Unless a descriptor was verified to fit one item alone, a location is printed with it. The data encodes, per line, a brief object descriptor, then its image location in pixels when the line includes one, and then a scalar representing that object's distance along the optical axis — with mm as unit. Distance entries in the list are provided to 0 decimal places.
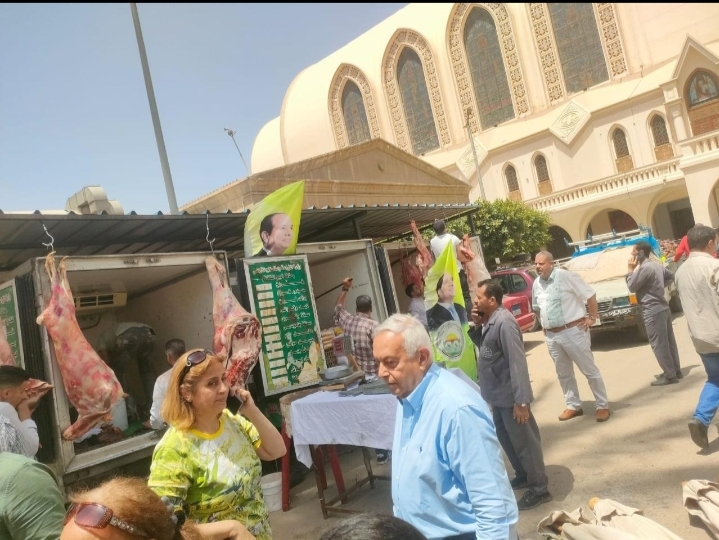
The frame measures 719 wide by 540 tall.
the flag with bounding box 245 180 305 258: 6219
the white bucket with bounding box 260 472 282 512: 5219
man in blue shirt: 1947
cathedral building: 24203
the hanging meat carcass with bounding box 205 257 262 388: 5512
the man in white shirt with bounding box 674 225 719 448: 4367
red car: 12688
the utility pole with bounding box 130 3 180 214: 8914
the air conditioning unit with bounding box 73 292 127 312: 6461
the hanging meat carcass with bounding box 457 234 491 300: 8188
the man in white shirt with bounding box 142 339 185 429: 5152
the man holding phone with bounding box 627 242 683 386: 6754
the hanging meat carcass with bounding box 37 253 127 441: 4543
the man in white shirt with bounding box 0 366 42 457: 2928
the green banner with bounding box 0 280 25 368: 4637
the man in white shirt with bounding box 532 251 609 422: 5863
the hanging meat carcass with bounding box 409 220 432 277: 8461
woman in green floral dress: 2186
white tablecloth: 4242
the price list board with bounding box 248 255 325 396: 6277
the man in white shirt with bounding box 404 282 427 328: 8492
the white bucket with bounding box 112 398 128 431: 5871
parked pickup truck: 9812
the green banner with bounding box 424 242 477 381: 5688
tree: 21438
